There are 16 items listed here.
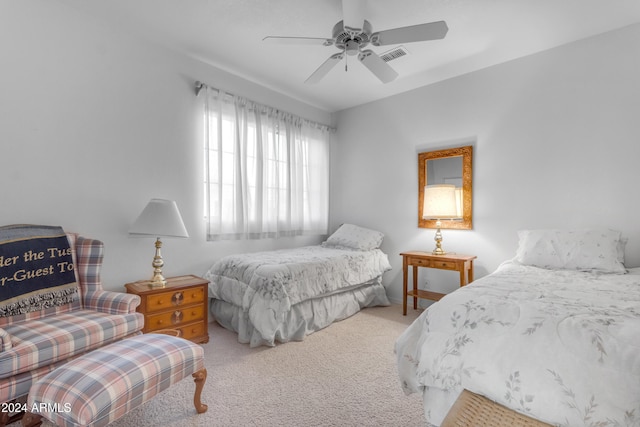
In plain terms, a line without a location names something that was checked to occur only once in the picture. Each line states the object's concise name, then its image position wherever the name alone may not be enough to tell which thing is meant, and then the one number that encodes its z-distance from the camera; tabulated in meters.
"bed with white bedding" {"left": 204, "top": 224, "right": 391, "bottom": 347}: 2.68
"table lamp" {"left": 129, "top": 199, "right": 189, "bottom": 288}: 2.50
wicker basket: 1.14
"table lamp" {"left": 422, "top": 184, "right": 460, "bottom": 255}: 3.38
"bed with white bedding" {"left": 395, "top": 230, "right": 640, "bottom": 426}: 1.05
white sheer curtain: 3.31
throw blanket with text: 1.85
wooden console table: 3.16
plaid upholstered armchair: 1.53
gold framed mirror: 3.47
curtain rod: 3.15
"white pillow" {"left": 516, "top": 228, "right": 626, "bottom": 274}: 2.32
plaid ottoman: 1.24
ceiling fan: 1.97
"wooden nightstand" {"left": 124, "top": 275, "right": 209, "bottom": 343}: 2.46
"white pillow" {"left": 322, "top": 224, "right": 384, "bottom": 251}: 3.92
